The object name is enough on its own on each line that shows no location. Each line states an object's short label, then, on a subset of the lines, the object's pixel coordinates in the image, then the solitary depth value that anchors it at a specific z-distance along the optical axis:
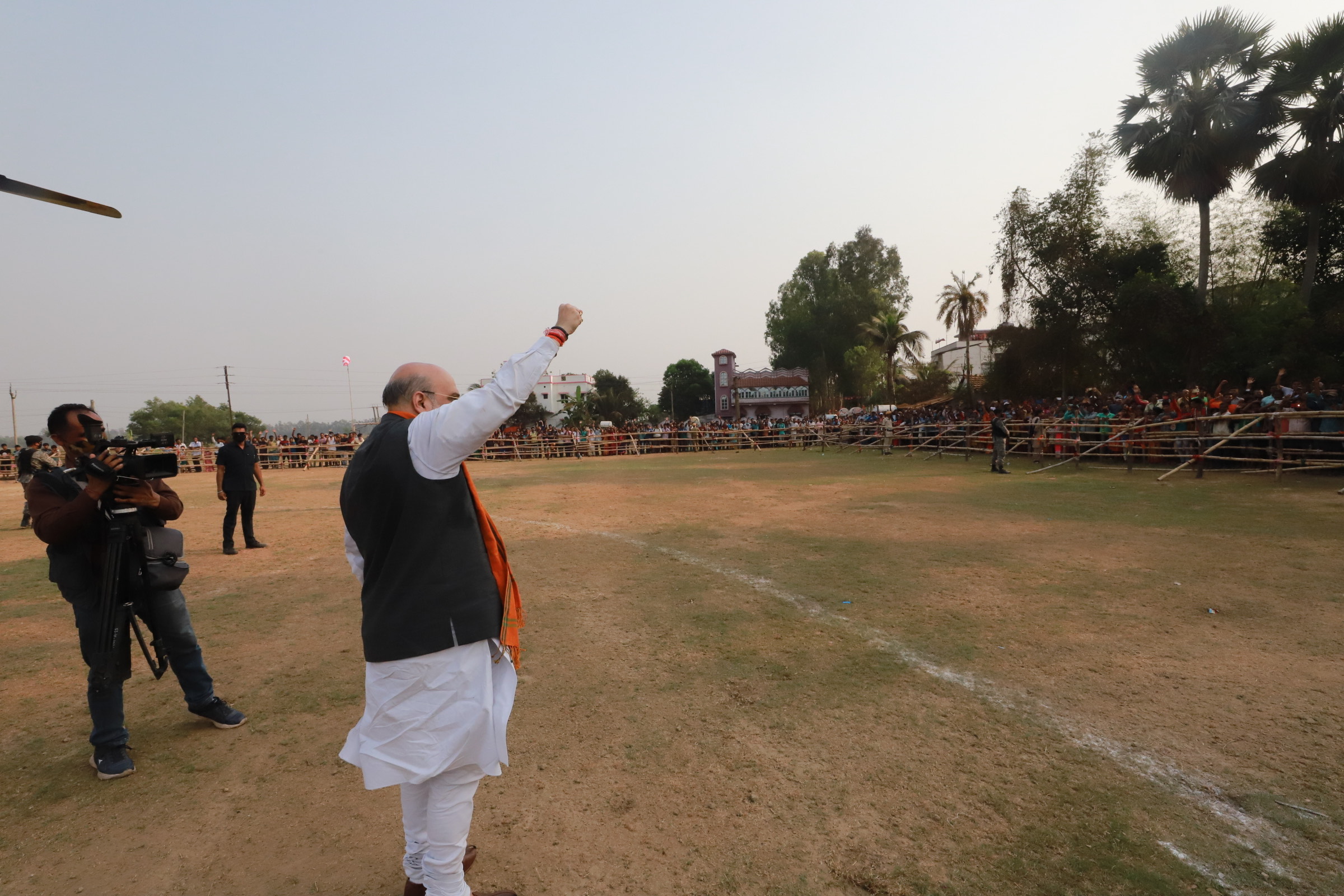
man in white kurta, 2.19
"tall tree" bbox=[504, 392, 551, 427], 52.41
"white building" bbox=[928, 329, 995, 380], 59.62
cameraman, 3.24
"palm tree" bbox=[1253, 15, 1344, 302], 17.19
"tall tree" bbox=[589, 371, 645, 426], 57.00
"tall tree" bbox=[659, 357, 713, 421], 74.19
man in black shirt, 8.97
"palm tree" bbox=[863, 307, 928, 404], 43.59
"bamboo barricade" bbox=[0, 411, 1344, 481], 12.16
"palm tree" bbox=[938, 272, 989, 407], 38.94
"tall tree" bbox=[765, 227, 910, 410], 51.88
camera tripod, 3.31
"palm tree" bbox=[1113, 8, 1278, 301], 18.98
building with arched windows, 57.72
